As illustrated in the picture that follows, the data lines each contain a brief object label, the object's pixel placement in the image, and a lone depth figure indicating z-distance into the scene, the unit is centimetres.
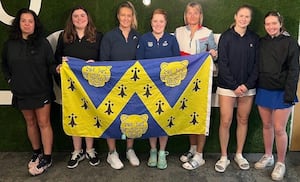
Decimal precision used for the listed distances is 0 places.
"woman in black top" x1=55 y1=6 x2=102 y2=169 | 203
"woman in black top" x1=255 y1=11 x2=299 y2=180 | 190
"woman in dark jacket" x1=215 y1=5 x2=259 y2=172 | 199
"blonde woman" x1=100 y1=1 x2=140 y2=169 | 204
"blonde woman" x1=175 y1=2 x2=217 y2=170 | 206
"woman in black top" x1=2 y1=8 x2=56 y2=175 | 197
